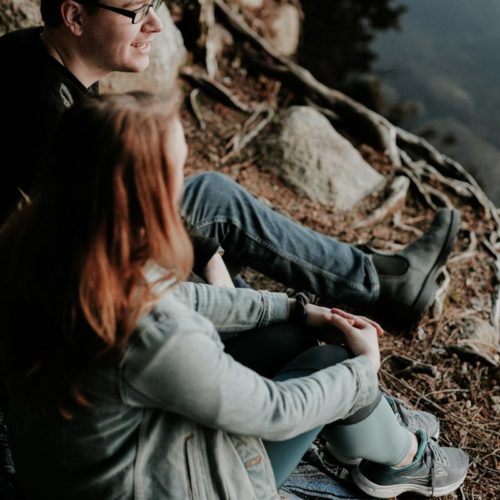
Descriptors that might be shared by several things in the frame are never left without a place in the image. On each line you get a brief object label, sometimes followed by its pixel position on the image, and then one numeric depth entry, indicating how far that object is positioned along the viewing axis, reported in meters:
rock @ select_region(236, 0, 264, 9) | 6.38
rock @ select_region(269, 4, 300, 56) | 6.67
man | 2.34
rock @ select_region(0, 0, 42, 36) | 3.77
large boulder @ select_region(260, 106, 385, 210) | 4.27
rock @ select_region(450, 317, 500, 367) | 3.26
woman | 1.42
